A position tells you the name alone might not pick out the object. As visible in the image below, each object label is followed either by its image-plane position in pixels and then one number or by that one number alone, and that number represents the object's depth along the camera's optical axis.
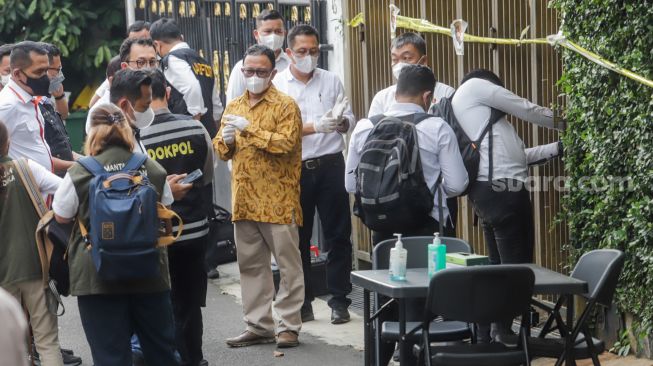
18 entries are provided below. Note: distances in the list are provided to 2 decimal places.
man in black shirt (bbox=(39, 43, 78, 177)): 14.91
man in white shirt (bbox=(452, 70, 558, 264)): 13.53
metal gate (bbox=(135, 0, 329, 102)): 20.38
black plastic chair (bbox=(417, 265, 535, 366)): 10.24
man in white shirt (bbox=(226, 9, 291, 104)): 17.40
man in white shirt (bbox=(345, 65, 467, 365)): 12.85
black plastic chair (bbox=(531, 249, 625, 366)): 10.77
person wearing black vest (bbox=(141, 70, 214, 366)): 12.57
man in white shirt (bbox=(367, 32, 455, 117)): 15.20
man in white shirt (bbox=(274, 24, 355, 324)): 16.10
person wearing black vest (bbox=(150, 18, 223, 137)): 17.66
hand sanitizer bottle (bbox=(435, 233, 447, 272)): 10.84
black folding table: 10.43
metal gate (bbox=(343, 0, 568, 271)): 14.50
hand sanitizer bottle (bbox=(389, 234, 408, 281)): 10.82
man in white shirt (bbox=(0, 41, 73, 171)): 14.30
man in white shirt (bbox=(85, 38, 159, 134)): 16.28
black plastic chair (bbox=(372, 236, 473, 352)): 11.66
